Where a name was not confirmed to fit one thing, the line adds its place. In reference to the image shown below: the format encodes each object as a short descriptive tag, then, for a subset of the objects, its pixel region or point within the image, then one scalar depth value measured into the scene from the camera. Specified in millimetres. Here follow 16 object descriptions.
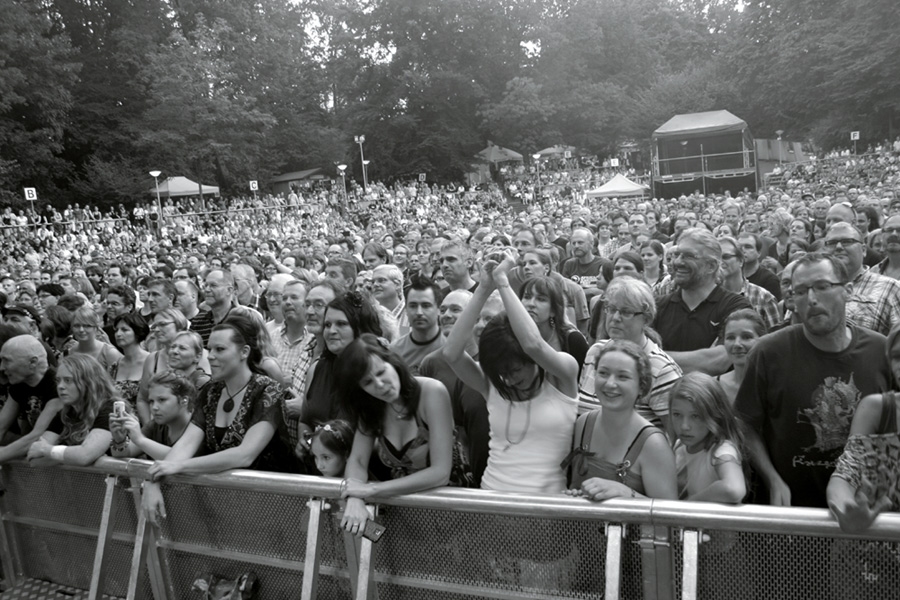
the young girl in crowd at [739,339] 3809
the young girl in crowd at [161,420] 3838
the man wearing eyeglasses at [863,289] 4305
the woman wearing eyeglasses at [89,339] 5938
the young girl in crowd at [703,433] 2953
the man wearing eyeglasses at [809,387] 3059
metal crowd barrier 2449
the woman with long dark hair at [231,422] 3506
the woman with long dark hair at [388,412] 3207
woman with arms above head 3125
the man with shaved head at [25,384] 4613
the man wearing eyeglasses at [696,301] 4500
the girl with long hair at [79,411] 4023
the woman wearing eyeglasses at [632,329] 3555
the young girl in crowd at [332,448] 3363
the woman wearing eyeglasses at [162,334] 5340
